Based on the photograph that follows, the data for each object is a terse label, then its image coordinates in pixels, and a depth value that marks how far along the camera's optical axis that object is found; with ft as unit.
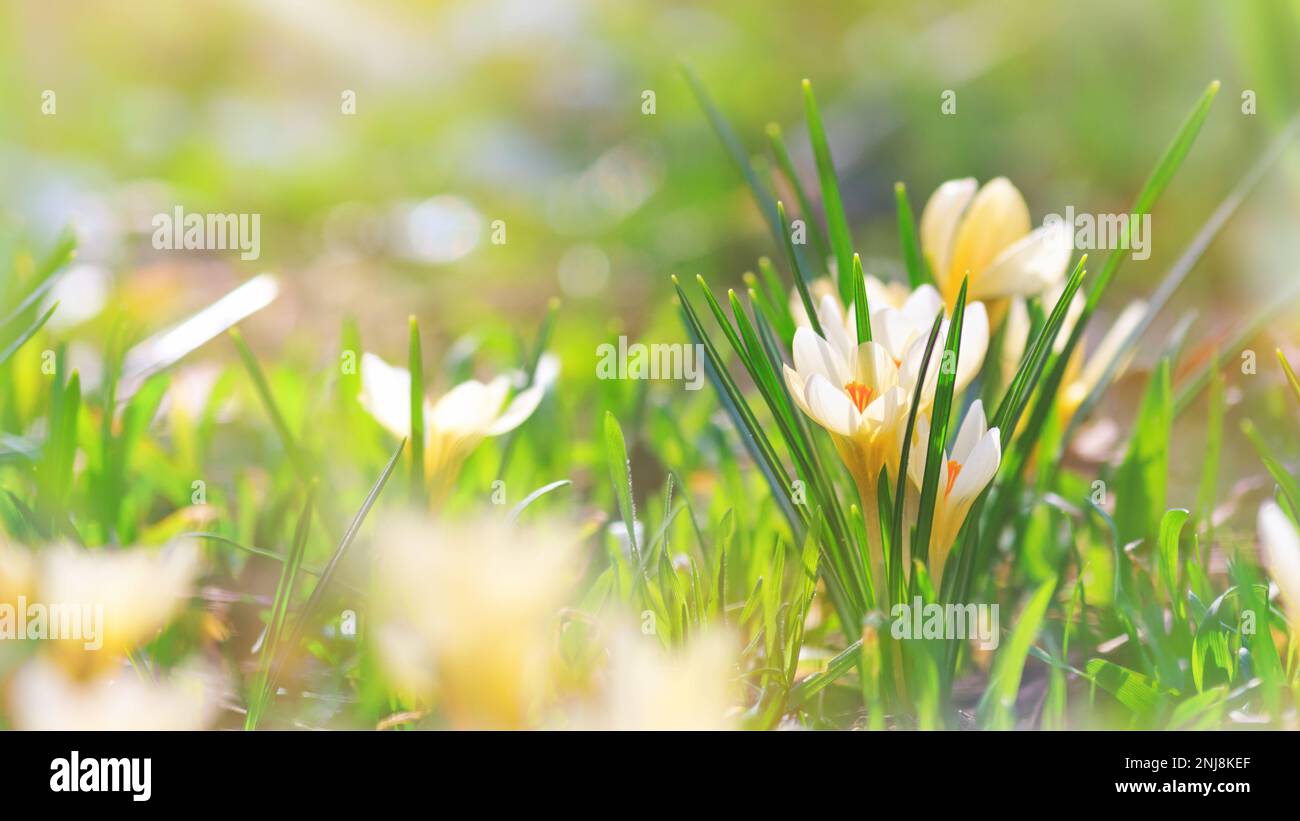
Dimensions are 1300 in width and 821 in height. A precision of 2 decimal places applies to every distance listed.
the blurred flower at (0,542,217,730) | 1.67
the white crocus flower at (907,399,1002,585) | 1.70
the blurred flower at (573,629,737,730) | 1.60
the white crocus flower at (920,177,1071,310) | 1.85
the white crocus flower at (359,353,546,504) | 1.86
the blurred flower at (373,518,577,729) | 1.60
